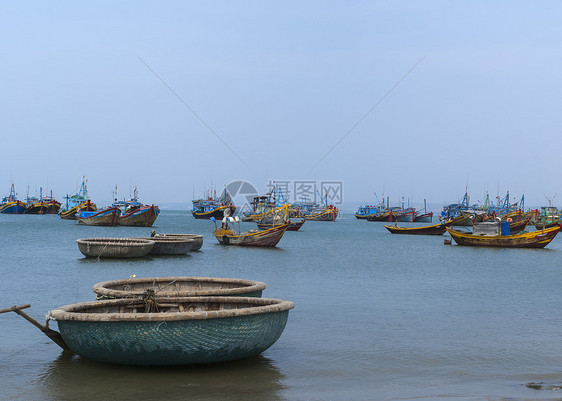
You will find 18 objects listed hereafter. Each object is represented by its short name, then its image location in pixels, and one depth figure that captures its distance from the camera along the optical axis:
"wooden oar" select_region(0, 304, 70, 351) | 9.16
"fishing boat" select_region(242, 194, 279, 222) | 89.11
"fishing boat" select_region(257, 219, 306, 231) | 77.49
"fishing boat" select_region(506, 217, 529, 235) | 60.16
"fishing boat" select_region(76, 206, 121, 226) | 69.94
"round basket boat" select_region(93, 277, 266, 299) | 11.24
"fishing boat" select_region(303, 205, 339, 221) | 135.12
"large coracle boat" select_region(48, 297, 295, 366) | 8.21
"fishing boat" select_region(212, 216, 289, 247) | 37.94
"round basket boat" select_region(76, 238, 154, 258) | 27.44
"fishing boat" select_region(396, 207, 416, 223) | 131.12
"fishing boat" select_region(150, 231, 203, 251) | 35.15
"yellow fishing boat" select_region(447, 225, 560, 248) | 41.28
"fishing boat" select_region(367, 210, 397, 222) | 130.61
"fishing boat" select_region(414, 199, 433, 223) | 130.18
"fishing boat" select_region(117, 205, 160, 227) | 70.88
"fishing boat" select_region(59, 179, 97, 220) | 90.11
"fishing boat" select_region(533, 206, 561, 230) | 90.29
